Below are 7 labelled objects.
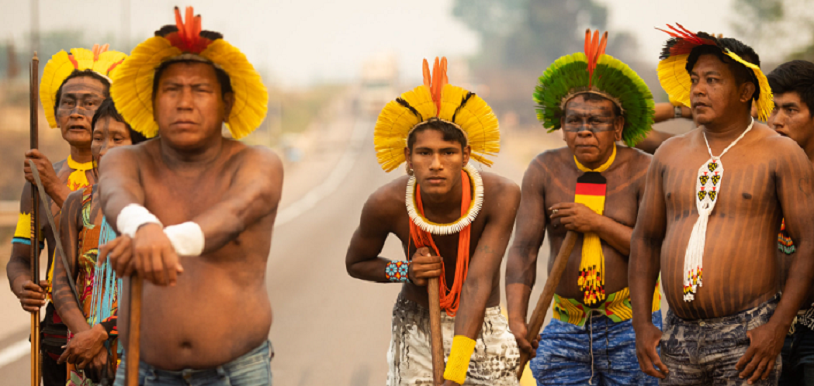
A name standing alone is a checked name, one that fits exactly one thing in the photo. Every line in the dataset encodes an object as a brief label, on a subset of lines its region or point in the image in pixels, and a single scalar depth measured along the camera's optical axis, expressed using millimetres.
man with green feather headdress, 9242
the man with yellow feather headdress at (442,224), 8391
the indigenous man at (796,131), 8687
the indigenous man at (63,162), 9180
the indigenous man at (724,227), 7379
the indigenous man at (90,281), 7852
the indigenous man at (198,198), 6363
